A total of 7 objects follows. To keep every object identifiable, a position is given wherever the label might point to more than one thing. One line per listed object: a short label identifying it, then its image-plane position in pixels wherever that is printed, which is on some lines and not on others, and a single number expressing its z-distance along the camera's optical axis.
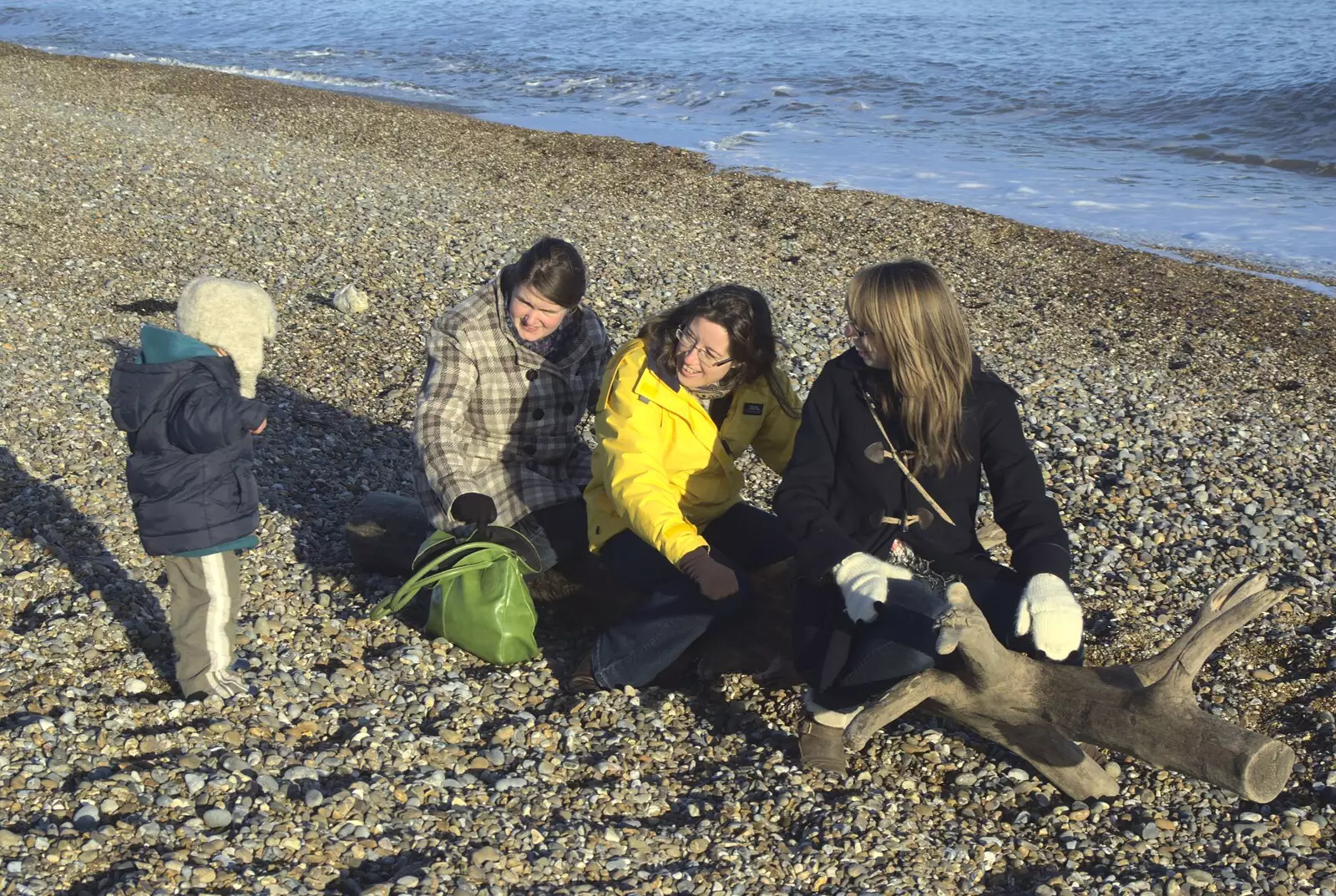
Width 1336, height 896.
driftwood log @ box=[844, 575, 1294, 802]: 3.83
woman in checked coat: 5.28
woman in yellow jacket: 4.68
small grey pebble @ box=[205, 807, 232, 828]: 3.87
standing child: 4.24
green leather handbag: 5.00
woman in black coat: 4.21
